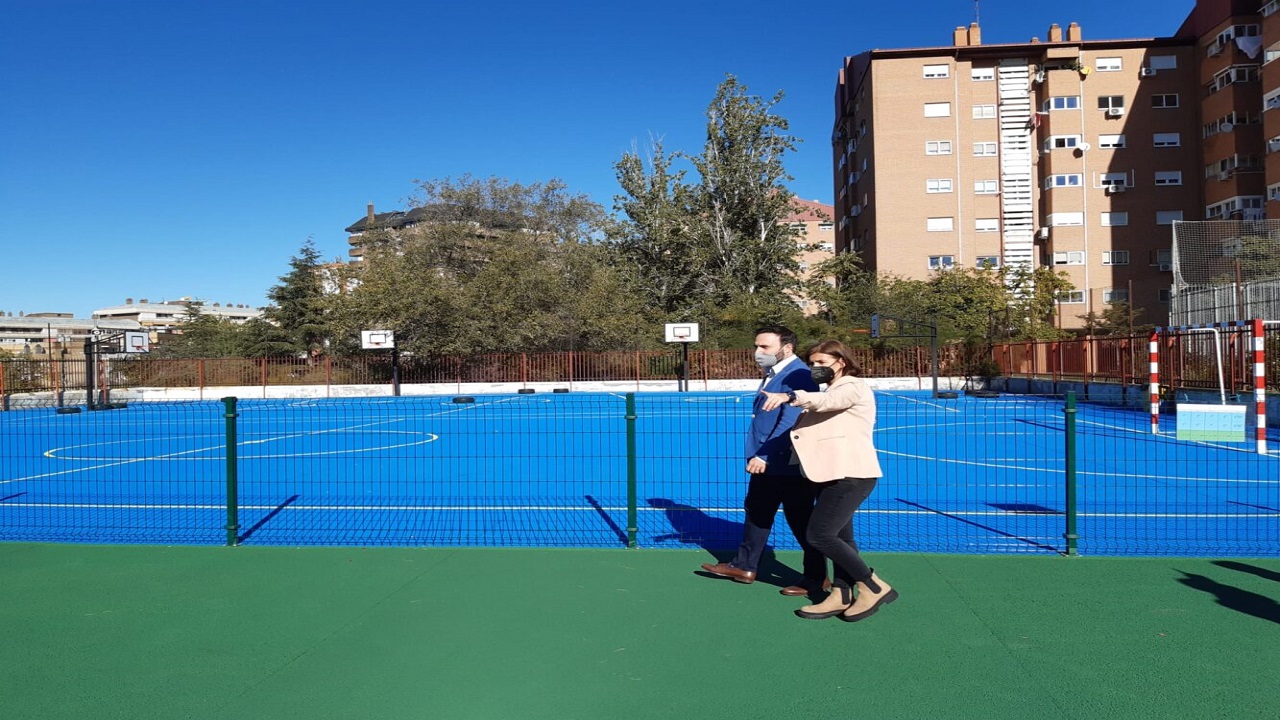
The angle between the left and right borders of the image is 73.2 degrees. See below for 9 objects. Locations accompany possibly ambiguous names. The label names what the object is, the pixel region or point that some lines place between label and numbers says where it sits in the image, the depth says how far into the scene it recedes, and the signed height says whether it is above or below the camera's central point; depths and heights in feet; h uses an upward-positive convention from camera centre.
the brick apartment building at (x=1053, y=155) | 166.09 +38.76
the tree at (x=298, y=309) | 174.50 +12.77
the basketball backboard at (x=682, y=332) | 105.60 +3.61
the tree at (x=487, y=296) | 119.14 +10.25
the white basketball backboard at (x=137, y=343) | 94.79 +3.59
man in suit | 16.49 -2.16
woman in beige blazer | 15.08 -1.73
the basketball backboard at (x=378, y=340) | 104.99 +3.59
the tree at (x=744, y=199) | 155.33 +29.63
